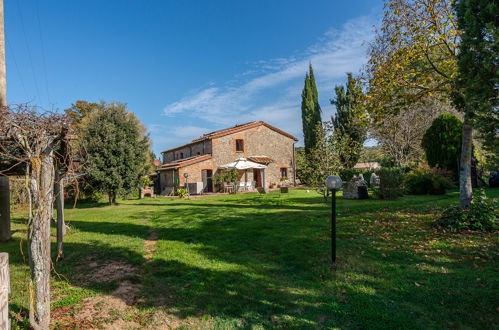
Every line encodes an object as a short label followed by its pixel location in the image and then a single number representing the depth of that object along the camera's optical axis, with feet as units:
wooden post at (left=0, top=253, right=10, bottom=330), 7.08
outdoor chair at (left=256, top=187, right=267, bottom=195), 65.16
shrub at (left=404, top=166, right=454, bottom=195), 48.01
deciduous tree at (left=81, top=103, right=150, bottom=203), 50.37
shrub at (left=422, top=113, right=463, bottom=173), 54.44
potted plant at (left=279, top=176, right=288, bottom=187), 96.03
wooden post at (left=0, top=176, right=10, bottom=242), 26.14
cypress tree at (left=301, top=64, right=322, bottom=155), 113.60
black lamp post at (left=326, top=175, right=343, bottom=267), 16.48
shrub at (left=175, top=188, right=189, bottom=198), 70.90
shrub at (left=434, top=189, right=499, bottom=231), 22.36
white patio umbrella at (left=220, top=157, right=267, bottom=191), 72.95
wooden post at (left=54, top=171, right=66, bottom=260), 19.47
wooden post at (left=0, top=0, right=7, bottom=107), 23.03
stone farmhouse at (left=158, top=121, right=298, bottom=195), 83.30
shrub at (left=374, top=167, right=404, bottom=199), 45.06
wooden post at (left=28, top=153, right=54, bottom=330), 10.66
